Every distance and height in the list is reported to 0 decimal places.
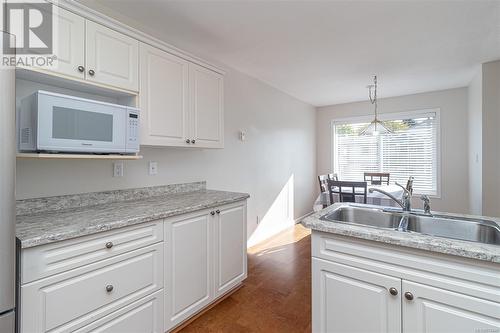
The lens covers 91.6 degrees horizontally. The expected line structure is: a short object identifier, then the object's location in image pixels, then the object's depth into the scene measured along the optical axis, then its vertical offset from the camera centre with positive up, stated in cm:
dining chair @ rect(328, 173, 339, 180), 445 -18
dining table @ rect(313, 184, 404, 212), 321 -44
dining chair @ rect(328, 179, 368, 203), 314 -32
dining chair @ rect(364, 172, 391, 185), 446 -21
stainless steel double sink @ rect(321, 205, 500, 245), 138 -35
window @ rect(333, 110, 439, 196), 449 +35
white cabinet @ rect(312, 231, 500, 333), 103 -59
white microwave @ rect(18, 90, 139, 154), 136 +25
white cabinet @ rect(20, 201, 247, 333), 119 -69
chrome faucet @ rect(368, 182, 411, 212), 158 -23
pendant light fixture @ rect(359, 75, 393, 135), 346 +54
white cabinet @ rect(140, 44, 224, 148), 192 +57
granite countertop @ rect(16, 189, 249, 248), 121 -32
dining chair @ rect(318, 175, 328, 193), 383 -28
